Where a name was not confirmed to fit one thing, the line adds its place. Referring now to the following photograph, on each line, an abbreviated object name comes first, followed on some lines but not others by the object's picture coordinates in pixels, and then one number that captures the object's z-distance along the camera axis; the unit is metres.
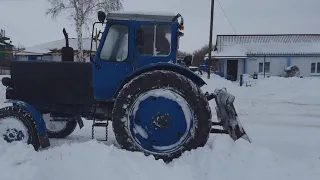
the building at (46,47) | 26.21
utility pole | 18.89
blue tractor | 3.48
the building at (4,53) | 22.58
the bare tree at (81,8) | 18.72
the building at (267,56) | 25.06
